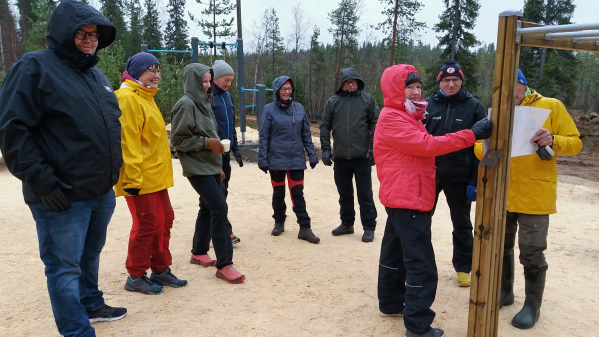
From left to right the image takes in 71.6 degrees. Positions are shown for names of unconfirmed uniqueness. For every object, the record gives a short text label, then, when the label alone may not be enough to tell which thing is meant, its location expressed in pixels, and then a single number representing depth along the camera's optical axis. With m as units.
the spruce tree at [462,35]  22.14
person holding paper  2.93
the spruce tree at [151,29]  31.81
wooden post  2.29
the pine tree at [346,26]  31.20
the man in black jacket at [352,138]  4.93
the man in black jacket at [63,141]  2.22
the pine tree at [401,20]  23.72
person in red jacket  2.71
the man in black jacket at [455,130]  3.46
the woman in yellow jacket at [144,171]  3.05
